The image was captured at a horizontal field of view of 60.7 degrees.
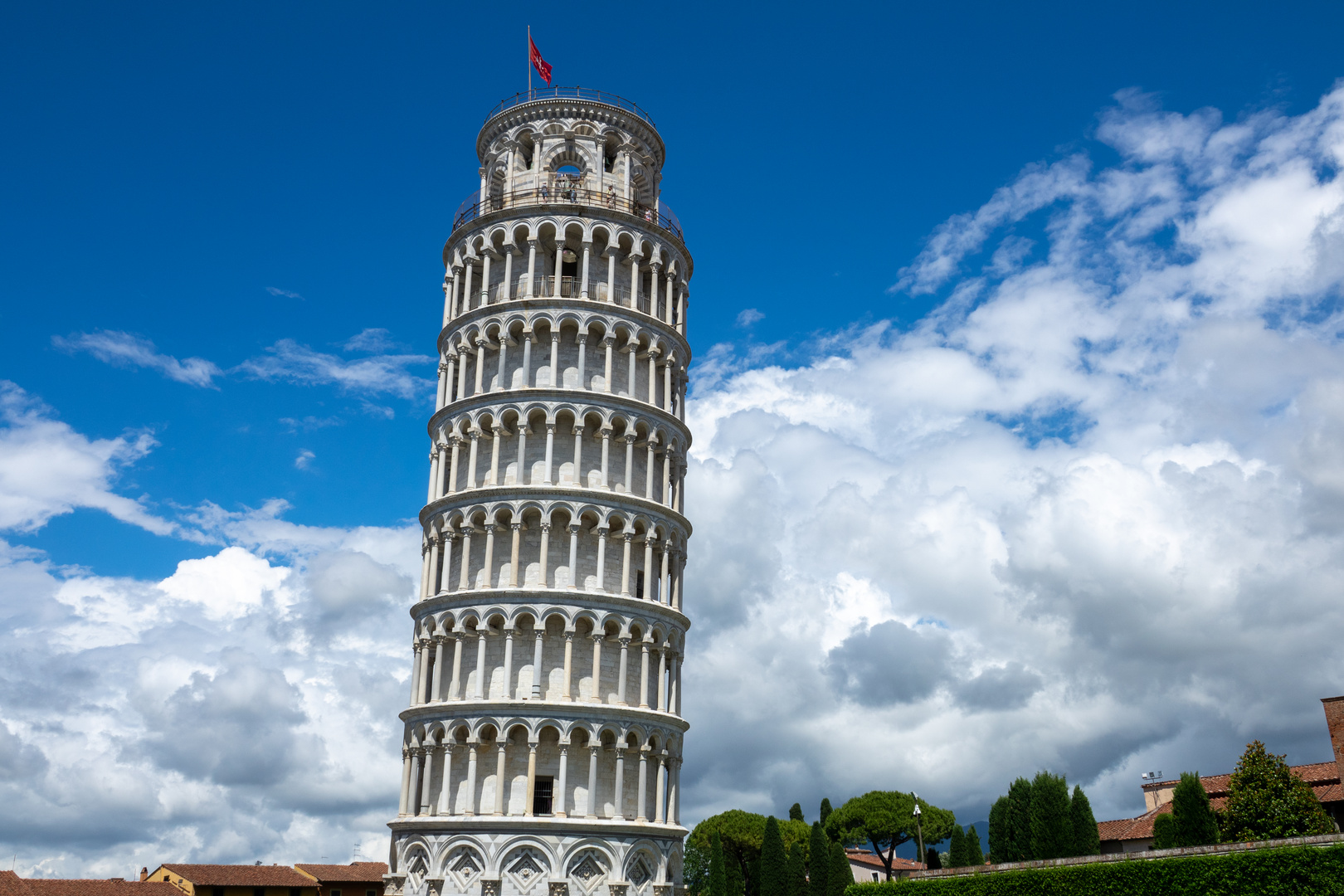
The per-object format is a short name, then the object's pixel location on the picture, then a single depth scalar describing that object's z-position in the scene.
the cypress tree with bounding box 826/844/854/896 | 68.44
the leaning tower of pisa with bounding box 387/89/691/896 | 44.56
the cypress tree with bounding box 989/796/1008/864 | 68.56
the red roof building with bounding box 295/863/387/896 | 102.44
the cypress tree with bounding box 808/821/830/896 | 68.75
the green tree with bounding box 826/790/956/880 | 100.50
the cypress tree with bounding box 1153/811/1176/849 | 54.78
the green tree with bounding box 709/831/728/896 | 78.69
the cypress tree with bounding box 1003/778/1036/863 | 64.53
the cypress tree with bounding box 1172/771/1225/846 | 50.12
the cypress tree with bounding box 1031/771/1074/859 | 59.34
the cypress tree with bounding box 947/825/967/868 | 78.07
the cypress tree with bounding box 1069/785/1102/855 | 59.81
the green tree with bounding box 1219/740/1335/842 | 50.44
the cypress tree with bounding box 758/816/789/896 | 70.81
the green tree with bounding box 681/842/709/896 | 111.43
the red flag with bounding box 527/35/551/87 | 57.66
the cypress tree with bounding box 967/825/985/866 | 76.12
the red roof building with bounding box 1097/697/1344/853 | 59.25
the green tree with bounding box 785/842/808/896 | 71.38
